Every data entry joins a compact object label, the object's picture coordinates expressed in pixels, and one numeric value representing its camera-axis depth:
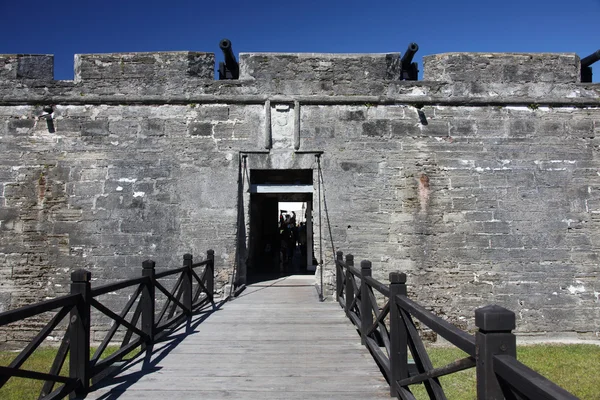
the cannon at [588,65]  8.01
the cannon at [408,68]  8.07
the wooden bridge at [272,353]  2.06
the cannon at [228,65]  7.58
